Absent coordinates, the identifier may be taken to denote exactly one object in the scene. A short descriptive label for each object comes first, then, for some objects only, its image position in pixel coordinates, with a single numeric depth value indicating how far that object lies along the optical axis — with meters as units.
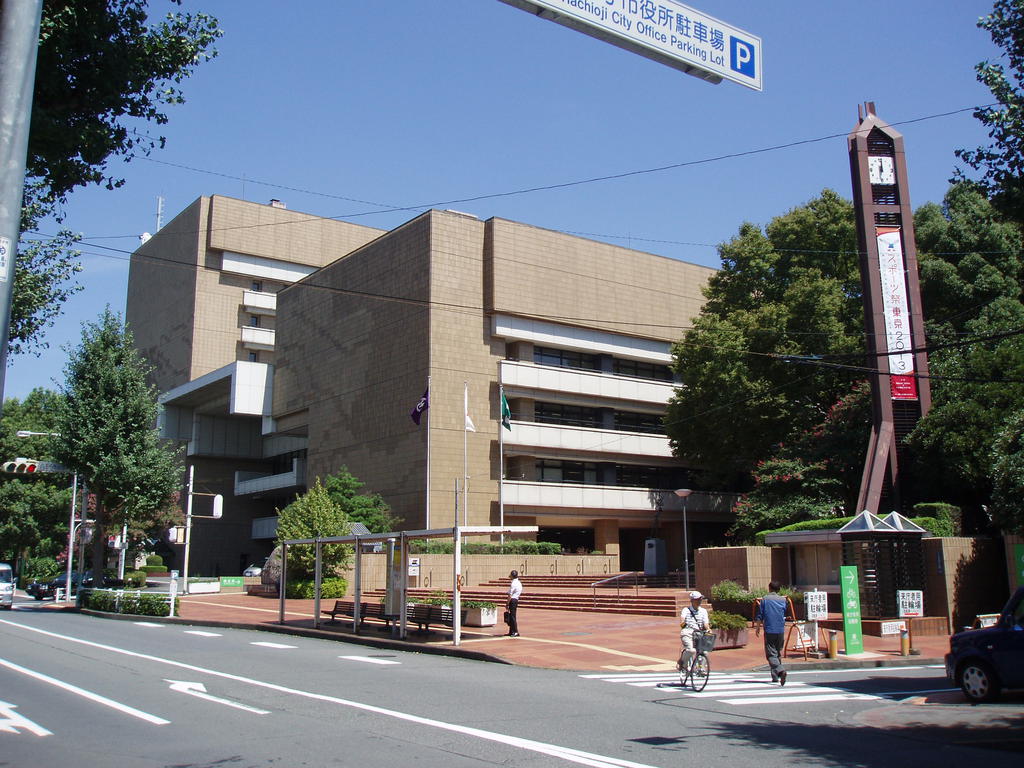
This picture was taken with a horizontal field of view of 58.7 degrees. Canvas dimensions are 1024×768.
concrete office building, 47.53
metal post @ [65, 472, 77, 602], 43.29
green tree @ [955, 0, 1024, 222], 11.91
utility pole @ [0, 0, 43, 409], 4.56
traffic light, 36.04
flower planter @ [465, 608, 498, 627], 25.19
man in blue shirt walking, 15.20
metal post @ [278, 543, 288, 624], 26.64
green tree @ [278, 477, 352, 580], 37.84
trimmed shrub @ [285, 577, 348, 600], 37.94
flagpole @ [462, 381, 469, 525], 45.91
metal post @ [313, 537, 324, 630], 26.36
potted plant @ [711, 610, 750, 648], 20.19
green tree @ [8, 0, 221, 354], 10.20
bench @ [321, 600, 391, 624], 26.59
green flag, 45.31
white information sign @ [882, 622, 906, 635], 22.86
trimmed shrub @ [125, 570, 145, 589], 46.84
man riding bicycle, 14.77
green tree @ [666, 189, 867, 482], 40.38
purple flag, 41.94
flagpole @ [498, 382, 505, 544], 45.75
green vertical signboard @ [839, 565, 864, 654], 19.17
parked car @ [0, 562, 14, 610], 40.09
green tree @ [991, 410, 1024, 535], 20.94
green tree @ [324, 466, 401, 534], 44.09
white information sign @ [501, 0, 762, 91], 7.46
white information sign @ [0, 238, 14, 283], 4.49
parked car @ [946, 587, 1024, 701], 12.73
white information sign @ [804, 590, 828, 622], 19.97
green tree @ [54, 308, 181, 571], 38.59
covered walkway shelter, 21.08
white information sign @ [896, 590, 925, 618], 22.23
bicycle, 14.73
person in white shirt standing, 22.33
